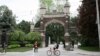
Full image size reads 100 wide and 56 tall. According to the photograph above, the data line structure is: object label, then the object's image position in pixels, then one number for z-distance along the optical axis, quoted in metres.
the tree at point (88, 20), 35.56
